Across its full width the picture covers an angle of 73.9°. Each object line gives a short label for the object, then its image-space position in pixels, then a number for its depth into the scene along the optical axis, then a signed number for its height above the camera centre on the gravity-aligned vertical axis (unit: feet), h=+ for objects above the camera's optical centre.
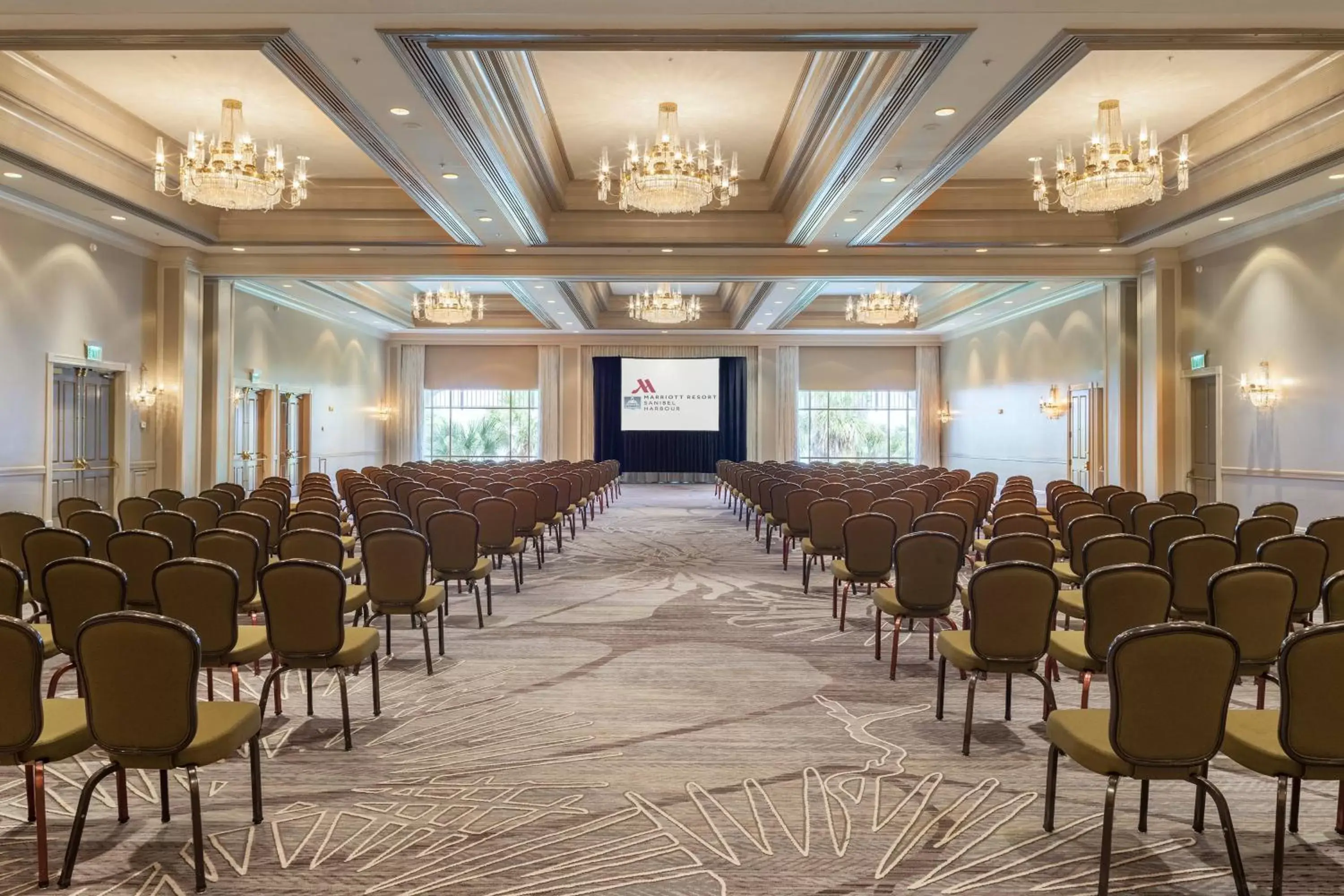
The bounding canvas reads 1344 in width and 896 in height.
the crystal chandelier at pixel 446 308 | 52.90 +8.06
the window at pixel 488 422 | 79.05 +1.73
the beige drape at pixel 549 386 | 77.56 +4.82
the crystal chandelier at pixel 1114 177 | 24.89 +7.51
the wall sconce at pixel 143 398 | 38.96 +1.88
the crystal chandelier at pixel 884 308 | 53.98 +8.21
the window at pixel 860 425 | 78.64 +1.48
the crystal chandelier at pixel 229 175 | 24.99 +7.57
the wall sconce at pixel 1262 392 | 33.55 +1.89
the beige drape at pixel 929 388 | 77.41 +4.65
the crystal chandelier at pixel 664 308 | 54.65 +8.37
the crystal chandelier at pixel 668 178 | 26.68 +8.02
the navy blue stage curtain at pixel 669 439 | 80.89 +0.26
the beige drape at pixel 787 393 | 77.82 +4.24
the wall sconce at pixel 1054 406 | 52.21 +2.08
